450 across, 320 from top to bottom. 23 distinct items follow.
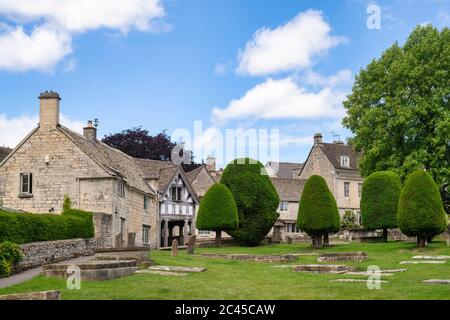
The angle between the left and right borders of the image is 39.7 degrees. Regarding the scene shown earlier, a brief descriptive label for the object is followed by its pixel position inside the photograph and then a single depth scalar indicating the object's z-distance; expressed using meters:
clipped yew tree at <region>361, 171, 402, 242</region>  39.31
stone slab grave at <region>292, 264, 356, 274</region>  20.25
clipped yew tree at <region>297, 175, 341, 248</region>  36.81
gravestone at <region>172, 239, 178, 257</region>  30.57
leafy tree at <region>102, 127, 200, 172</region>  69.06
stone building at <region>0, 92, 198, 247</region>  37.12
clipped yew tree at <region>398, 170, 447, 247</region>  31.97
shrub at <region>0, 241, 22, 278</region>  20.16
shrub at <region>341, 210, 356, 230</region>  58.80
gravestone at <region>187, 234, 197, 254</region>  33.88
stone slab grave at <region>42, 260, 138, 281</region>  17.98
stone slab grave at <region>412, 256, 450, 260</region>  24.81
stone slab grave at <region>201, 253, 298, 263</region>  27.62
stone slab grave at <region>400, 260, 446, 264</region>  23.15
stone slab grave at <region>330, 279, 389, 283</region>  16.70
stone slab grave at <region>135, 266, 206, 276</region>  19.39
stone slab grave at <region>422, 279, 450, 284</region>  15.66
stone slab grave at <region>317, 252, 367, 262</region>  26.95
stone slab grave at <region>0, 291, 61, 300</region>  12.33
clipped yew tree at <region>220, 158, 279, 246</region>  45.25
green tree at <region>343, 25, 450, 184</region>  43.34
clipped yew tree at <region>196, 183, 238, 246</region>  43.22
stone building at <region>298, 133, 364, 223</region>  67.31
